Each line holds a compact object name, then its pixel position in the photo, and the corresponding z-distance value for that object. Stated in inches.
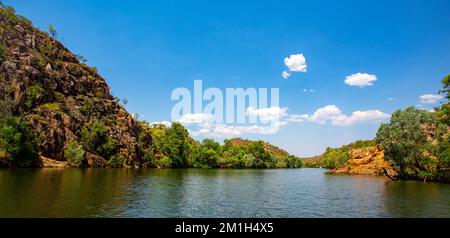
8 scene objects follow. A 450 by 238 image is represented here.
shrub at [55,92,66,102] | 6446.9
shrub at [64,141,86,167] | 5340.1
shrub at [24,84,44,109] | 5624.0
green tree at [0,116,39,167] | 4234.7
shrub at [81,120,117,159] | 6161.4
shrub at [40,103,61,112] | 5809.1
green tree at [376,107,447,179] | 3127.5
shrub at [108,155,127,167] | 6232.8
